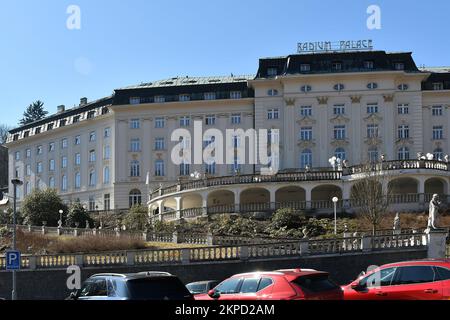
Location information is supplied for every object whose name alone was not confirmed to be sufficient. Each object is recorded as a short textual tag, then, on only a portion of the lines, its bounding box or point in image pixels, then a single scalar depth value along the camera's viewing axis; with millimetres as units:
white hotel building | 66175
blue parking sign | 24844
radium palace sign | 75750
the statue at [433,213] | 29500
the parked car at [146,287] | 13055
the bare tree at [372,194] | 44500
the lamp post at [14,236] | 25797
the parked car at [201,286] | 21828
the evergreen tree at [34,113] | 120188
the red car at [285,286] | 13094
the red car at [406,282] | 13125
